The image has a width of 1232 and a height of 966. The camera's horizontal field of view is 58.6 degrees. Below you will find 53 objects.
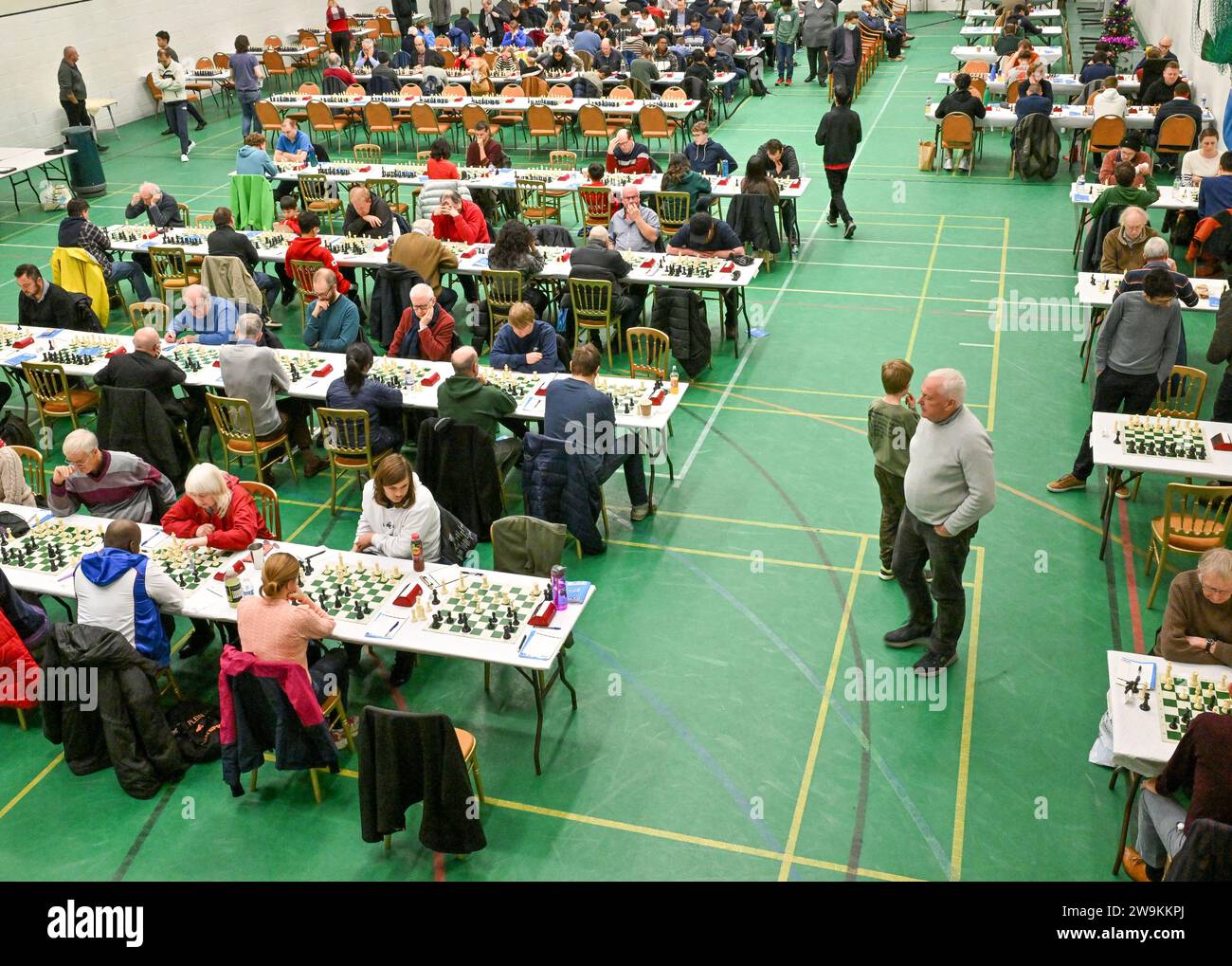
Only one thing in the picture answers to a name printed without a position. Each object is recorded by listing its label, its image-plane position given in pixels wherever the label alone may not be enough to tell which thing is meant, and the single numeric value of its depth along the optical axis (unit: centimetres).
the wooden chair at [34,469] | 852
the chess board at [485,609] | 660
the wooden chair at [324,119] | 1969
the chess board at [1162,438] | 808
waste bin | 1806
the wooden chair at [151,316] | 1173
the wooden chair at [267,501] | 785
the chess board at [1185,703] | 576
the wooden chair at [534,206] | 1441
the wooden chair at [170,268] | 1278
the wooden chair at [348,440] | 909
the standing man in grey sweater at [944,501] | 643
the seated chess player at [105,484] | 785
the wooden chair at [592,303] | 1112
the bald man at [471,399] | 866
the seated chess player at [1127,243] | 1040
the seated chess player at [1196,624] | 606
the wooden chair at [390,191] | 1505
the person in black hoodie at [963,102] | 1686
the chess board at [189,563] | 719
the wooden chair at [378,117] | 1928
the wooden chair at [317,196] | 1530
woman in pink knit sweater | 624
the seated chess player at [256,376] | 938
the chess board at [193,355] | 1021
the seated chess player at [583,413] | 835
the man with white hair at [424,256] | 1155
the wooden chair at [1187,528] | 767
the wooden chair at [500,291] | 1137
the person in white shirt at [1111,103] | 1622
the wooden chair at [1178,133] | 1552
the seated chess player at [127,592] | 666
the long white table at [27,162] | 1739
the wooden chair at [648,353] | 1008
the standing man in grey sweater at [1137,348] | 841
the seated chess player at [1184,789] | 507
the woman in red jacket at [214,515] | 737
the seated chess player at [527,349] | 976
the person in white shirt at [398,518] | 720
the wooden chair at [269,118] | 1972
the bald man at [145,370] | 951
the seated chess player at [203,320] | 1066
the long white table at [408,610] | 647
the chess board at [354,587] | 683
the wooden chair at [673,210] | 1354
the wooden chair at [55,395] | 1025
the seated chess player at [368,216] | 1291
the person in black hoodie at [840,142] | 1438
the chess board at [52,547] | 743
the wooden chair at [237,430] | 946
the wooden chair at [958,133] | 1672
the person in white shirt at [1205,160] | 1312
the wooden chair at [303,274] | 1197
